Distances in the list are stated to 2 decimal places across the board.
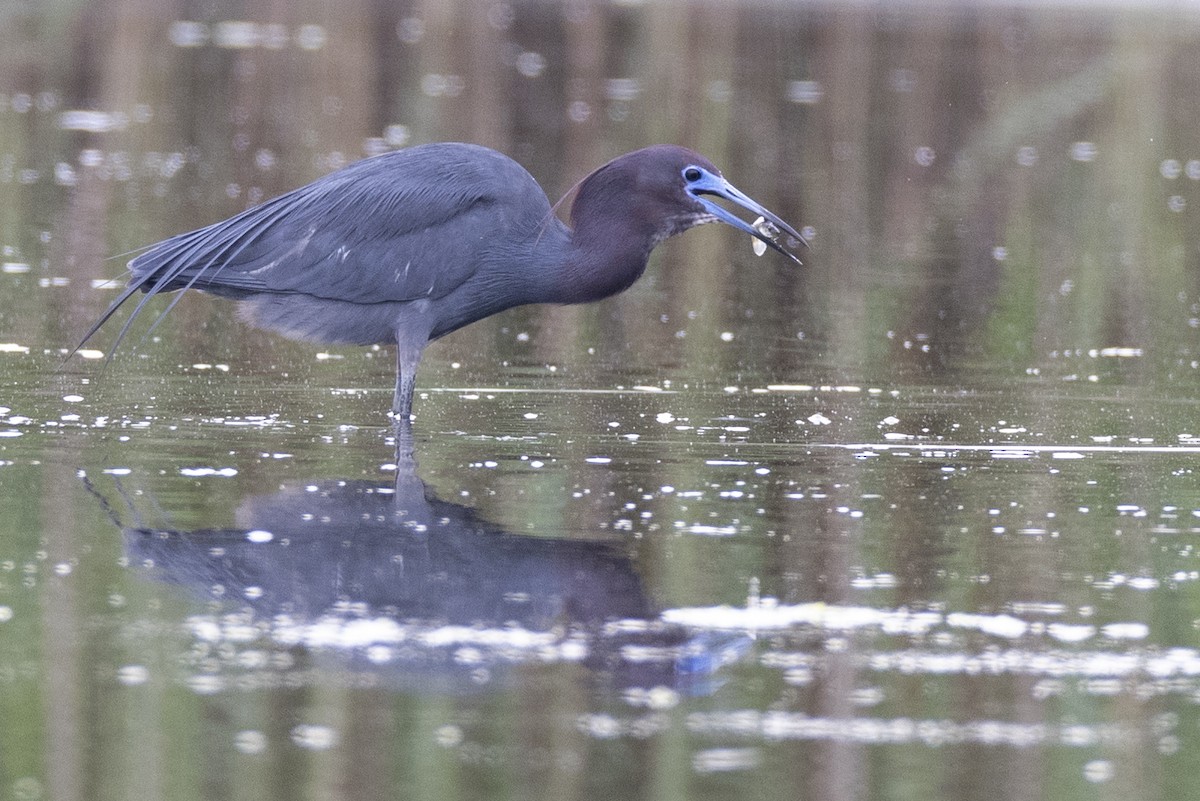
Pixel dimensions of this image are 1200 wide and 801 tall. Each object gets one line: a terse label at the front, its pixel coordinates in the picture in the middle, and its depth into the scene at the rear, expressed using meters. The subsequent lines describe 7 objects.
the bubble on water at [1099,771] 8.72
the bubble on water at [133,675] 9.50
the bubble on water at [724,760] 8.66
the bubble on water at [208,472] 13.73
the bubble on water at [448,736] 8.87
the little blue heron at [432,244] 15.99
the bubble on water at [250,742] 8.76
